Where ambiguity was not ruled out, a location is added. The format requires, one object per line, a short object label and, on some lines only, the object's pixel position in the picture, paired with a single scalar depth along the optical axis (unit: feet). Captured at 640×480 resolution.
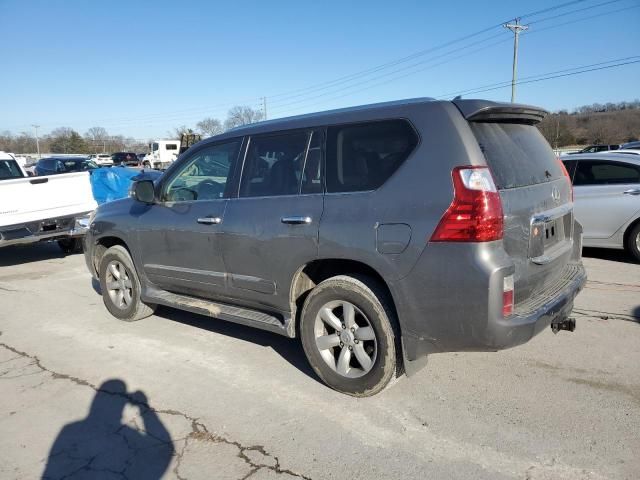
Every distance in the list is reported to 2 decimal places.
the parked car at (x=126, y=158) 155.02
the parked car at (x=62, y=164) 75.82
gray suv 9.51
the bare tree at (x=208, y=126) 250.66
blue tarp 42.57
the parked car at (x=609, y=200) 23.76
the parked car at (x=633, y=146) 54.79
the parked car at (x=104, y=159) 158.11
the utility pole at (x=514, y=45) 120.47
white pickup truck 25.36
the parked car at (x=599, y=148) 88.64
